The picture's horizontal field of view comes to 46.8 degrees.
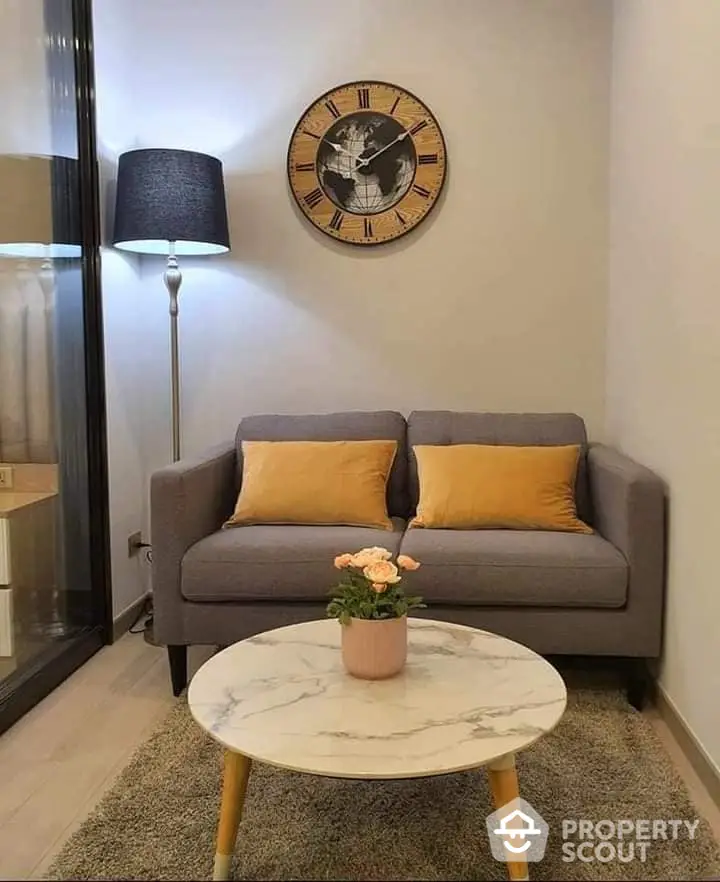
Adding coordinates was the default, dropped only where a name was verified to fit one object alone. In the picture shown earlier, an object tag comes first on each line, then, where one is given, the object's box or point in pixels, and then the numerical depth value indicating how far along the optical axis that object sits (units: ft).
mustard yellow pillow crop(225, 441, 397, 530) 9.16
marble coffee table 4.83
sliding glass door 8.46
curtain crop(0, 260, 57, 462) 8.45
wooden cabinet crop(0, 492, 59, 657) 8.45
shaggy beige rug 5.62
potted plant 5.73
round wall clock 10.77
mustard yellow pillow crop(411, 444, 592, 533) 8.91
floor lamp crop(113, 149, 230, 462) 9.64
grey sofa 7.91
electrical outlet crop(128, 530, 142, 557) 10.99
